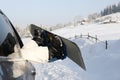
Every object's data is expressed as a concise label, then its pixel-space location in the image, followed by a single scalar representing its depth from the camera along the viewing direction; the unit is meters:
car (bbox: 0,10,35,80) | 1.22
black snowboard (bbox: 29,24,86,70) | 1.45
